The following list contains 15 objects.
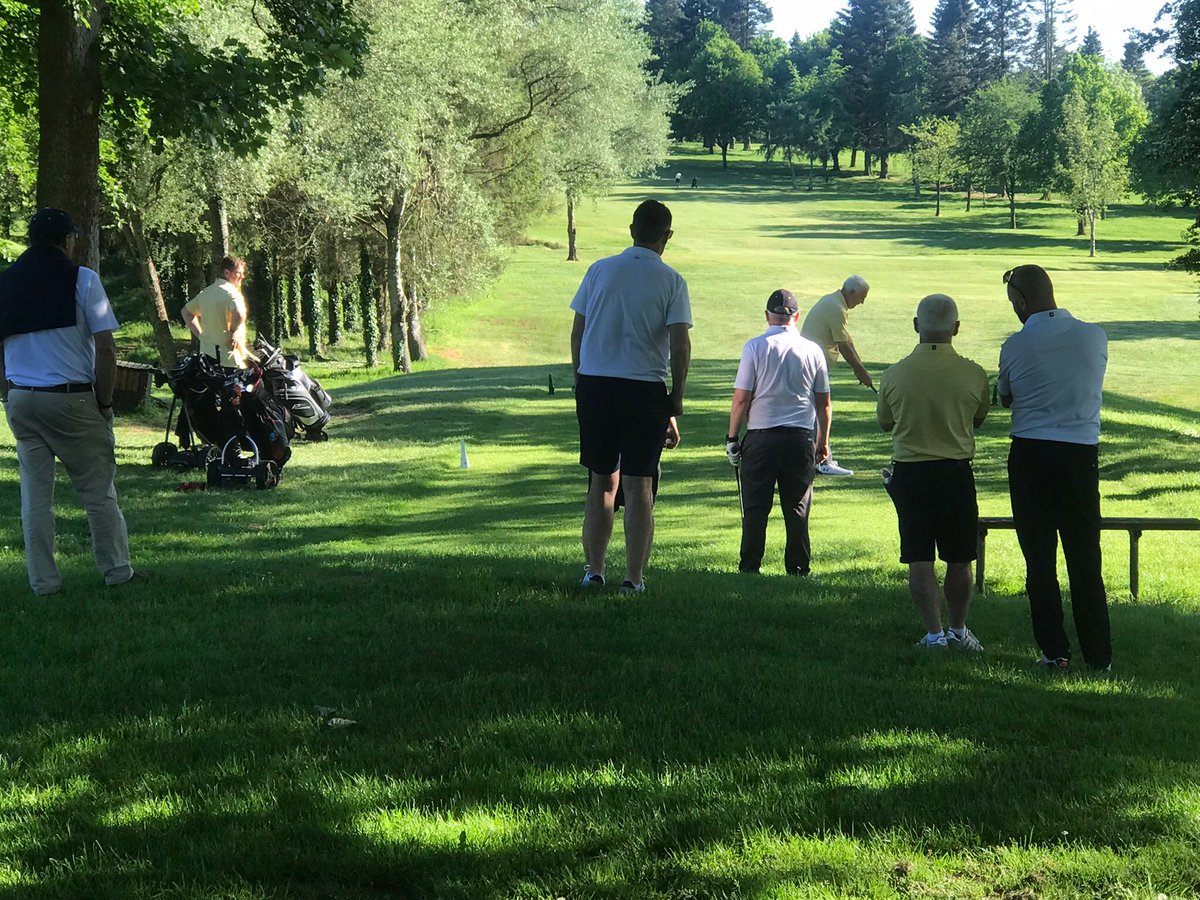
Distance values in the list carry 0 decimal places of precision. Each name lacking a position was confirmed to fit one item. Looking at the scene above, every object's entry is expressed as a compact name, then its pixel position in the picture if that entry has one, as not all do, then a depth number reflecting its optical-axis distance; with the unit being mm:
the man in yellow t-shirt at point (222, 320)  14922
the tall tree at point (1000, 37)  141625
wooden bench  9391
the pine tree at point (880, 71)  130250
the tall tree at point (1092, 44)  179875
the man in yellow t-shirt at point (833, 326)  14898
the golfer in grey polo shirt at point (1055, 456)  6879
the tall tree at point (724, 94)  137500
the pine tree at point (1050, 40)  160500
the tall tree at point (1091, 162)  88938
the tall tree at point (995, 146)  103688
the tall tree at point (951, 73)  136375
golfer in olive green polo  6996
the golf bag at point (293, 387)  15953
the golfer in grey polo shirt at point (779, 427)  9945
